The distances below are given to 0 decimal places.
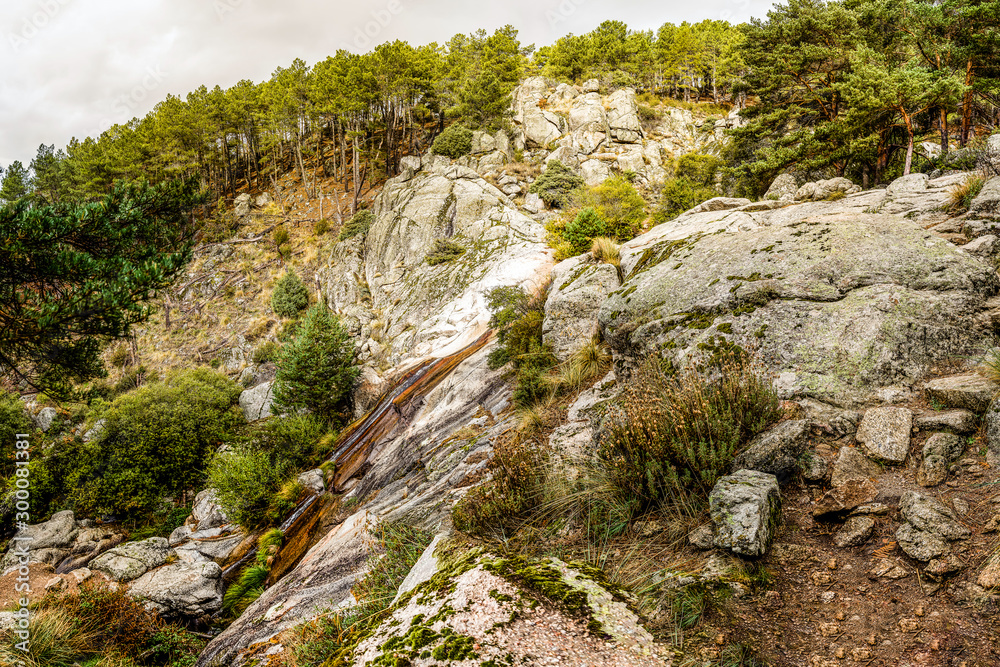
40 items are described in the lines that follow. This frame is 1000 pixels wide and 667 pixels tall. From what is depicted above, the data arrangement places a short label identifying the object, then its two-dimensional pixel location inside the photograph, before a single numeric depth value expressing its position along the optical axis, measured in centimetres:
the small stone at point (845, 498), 319
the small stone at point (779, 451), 361
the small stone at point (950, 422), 336
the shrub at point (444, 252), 2722
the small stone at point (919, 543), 263
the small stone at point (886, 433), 348
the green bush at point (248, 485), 1429
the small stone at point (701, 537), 323
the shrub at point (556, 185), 2925
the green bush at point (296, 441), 1603
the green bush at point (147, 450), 1992
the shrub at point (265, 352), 2974
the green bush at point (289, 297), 3369
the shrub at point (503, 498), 422
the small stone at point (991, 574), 232
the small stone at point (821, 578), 280
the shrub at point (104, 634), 873
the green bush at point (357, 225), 3494
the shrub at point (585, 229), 1492
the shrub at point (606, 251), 1053
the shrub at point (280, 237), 3919
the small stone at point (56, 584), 1292
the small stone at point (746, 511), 299
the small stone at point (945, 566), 252
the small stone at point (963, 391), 348
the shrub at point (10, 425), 2261
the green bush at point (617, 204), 1725
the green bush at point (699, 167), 2366
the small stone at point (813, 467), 355
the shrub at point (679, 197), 2011
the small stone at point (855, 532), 297
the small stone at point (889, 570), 266
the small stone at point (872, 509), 307
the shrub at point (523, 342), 831
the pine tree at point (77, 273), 843
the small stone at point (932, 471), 314
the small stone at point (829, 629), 247
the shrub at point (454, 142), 3538
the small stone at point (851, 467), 343
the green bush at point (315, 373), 1953
